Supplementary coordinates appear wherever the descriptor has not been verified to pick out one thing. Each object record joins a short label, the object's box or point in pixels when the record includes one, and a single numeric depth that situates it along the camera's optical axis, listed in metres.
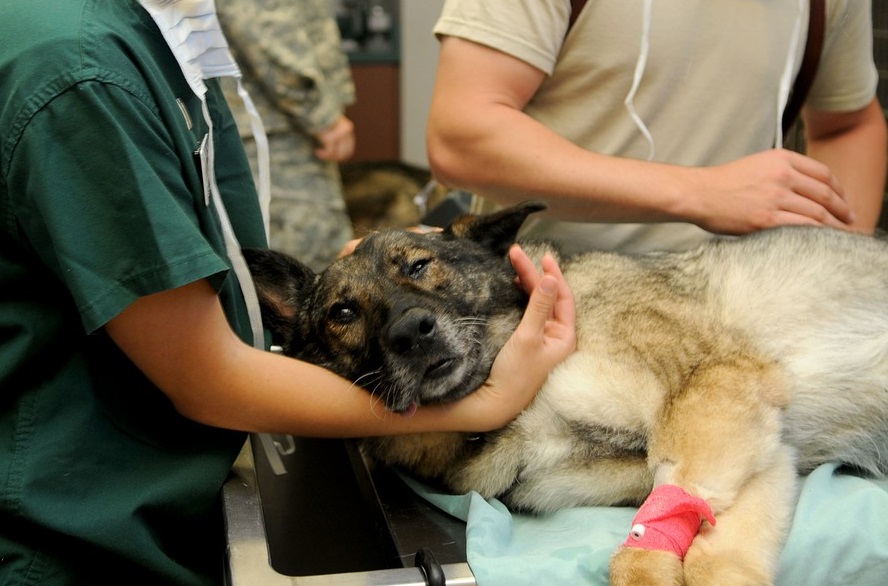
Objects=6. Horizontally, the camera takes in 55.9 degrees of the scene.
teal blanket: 1.22
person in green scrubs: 1.11
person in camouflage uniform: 3.52
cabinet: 7.03
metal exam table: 1.19
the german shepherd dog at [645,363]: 1.38
